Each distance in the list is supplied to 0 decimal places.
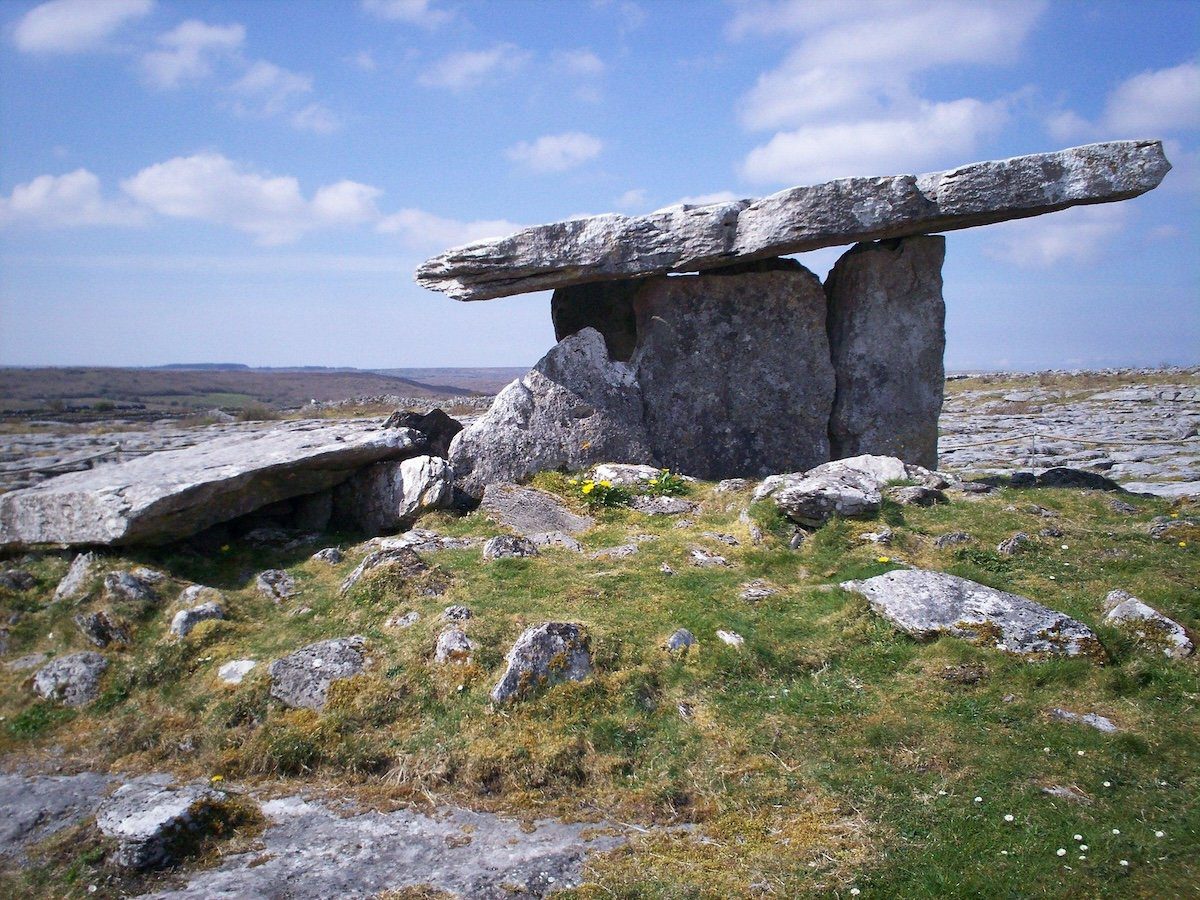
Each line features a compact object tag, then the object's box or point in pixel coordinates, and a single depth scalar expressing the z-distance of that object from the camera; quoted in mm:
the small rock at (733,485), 13297
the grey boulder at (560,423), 14195
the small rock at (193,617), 9840
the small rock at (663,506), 12906
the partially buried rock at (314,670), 8406
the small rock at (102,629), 9984
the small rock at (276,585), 10984
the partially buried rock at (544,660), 7984
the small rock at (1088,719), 7102
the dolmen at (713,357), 14117
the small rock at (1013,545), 10266
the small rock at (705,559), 10680
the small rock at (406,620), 9359
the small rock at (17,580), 11078
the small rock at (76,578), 10906
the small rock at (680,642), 8516
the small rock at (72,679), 9141
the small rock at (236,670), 8945
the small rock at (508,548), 11130
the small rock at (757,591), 9641
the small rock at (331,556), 11927
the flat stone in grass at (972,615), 8094
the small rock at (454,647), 8500
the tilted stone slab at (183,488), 11391
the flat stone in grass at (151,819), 6230
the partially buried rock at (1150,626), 8008
